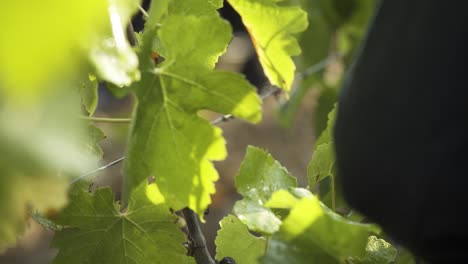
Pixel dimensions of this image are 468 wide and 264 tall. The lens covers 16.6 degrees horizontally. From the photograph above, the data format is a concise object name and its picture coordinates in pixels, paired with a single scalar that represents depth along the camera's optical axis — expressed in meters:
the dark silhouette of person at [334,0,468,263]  1.01
